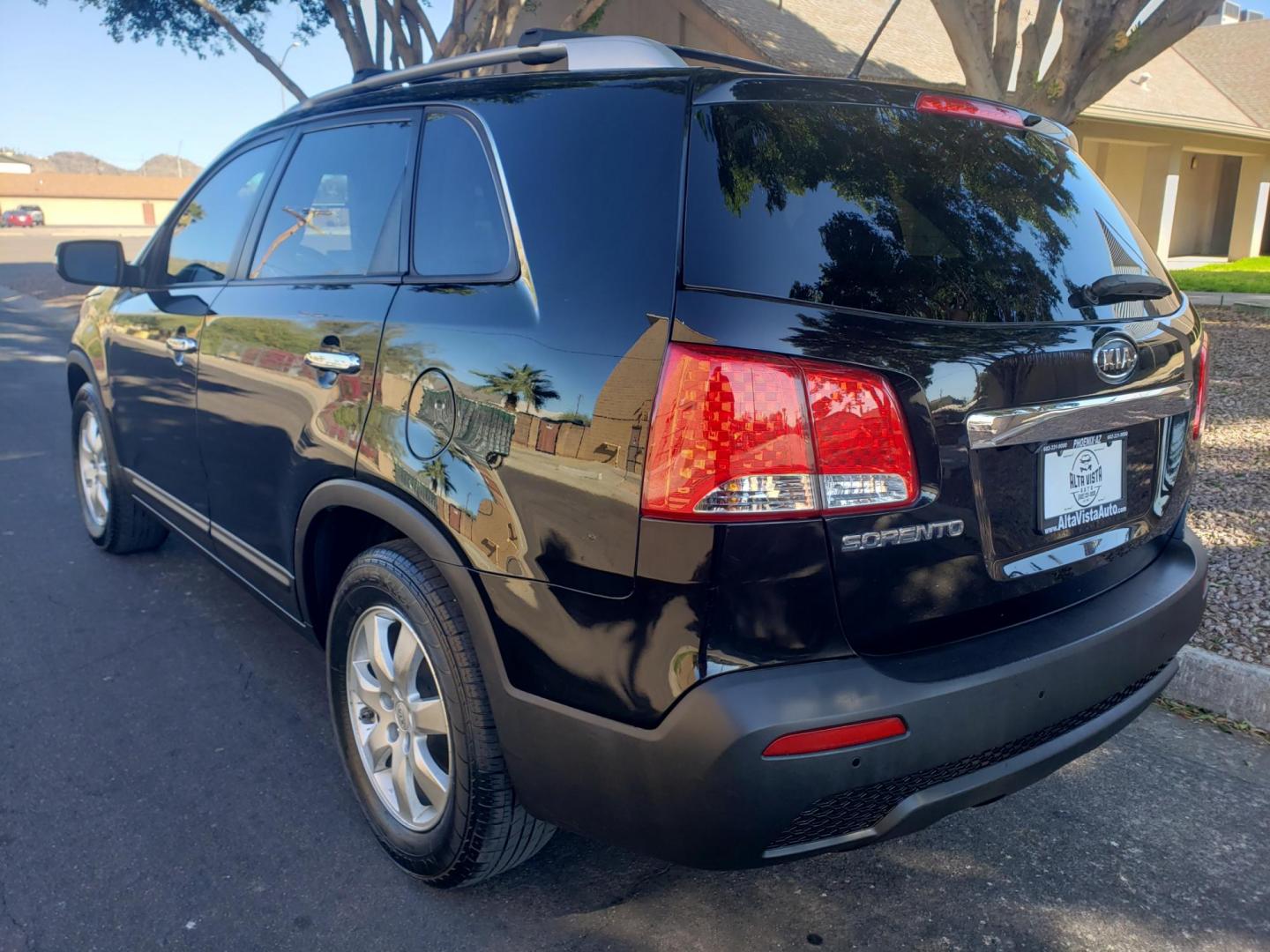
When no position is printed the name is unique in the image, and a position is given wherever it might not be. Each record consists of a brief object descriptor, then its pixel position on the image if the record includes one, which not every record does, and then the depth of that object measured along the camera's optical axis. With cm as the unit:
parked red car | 6581
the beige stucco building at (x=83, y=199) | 7812
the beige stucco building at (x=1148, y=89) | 1585
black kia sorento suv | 194
